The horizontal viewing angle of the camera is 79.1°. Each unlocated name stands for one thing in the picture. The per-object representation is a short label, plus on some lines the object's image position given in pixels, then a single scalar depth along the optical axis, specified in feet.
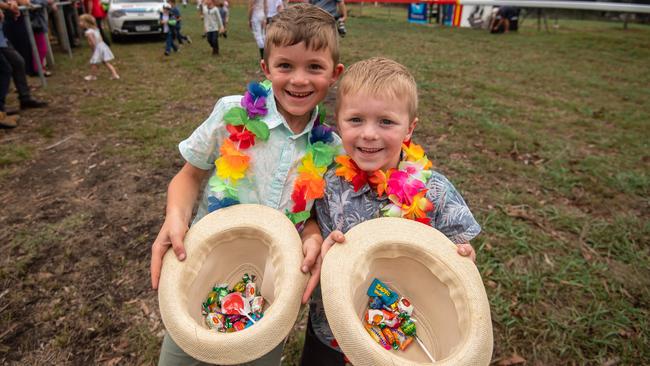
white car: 40.24
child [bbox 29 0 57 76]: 25.10
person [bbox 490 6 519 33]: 56.29
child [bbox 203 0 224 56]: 31.83
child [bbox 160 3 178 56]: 32.58
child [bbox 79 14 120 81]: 26.14
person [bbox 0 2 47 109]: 18.54
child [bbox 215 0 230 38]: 45.27
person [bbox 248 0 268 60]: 23.97
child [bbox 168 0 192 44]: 36.20
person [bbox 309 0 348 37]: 24.25
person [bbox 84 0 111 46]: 39.08
